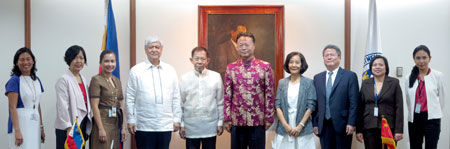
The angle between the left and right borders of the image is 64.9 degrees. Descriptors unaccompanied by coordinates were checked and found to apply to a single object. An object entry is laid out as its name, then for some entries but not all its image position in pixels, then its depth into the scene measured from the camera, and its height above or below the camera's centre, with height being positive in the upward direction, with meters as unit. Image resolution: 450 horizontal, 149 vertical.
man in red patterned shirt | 3.31 -0.24
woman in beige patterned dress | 3.17 -0.29
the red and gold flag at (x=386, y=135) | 3.15 -0.56
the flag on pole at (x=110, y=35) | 3.93 +0.43
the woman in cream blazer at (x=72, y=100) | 3.11 -0.24
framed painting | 4.53 +0.57
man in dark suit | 3.30 -0.33
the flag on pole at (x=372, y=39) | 4.20 +0.40
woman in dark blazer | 3.29 -0.32
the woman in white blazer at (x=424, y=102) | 3.71 -0.31
